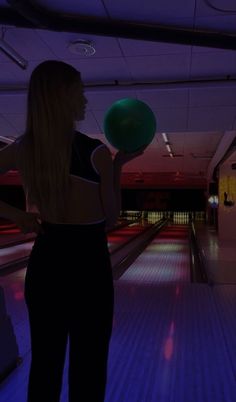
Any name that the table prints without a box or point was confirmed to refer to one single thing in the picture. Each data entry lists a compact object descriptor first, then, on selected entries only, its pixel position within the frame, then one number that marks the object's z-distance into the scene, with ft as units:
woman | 3.73
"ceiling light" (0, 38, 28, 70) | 12.72
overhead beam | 10.32
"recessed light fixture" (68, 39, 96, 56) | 12.53
